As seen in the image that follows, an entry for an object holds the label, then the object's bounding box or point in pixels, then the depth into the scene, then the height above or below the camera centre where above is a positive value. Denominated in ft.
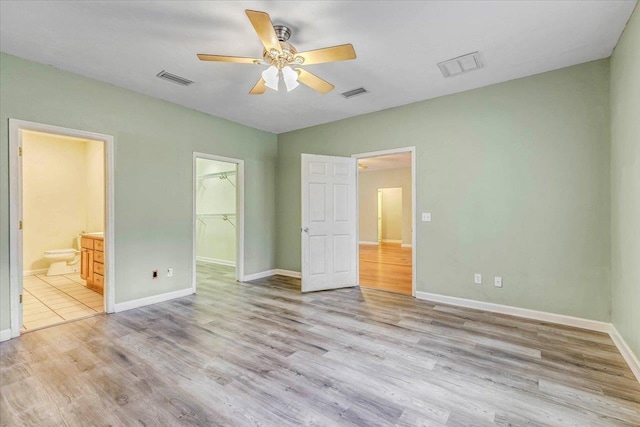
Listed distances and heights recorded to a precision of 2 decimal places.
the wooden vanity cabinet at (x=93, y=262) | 14.53 -2.52
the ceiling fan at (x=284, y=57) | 7.48 +4.27
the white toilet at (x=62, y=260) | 18.16 -2.99
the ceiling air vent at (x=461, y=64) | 9.78 +5.14
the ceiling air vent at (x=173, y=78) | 10.85 +5.12
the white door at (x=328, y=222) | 15.01 -0.52
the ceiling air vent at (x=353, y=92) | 12.48 +5.19
